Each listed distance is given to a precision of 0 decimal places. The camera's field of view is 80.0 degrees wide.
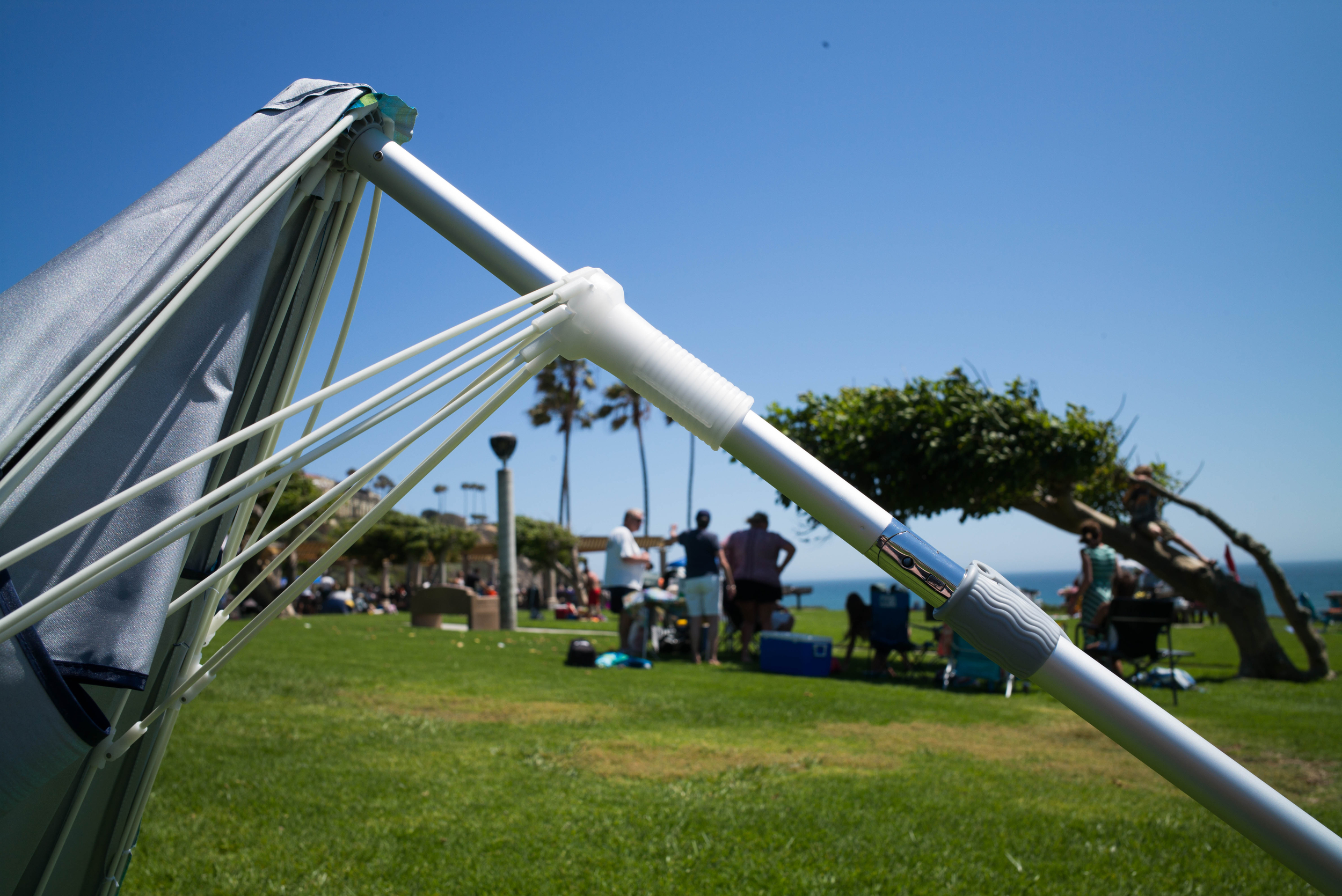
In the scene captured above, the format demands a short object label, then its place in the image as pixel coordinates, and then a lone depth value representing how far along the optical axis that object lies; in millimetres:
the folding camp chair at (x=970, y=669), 8234
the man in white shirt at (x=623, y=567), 10422
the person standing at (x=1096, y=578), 9000
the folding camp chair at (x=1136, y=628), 7891
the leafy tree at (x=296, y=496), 26703
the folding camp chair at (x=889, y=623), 9461
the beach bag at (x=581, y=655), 8922
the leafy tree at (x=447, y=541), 40594
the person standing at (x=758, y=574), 10375
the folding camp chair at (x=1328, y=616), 23541
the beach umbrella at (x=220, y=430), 1197
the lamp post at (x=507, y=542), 15406
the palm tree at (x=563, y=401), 42062
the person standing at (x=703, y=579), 9711
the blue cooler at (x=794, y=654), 9016
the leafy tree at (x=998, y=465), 9727
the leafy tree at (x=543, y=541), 36219
